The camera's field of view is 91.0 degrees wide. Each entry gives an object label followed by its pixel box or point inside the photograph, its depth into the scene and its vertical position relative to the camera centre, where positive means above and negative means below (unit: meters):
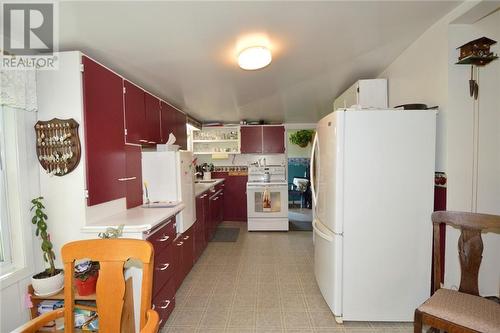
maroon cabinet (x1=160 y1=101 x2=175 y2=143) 2.96 +0.49
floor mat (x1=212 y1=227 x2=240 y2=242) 4.07 -1.35
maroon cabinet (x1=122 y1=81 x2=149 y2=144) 2.16 +0.41
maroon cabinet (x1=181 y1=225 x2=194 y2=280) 2.60 -1.04
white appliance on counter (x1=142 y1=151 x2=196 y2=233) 2.54 -0.20
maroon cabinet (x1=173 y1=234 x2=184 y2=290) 2.27 -0.99
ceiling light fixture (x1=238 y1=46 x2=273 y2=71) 1.95 +0.81
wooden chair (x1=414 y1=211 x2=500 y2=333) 1.28 -0.84
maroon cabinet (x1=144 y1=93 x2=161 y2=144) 2.54 +0.44
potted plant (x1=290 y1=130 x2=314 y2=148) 6.46 +0.52
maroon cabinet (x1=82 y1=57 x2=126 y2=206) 1.70 +0.20
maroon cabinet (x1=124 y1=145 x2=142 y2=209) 2.26 -0.17
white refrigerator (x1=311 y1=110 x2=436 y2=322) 1.84 -0.42
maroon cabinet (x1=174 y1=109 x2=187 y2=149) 3.46 +0.43
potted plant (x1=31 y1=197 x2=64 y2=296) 1.52 -0.73
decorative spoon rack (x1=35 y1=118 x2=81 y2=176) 1.63 +0.10
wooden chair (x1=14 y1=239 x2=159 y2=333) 1.07 -0.54
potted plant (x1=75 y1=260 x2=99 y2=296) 1.47 -0.72
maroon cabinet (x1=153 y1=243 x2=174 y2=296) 1.81 -0.86
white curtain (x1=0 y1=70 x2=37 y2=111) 1.46 +0.44
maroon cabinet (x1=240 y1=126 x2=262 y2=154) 5.00 +0.36
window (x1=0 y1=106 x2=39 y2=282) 1.57 -0.21
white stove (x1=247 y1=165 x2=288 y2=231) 4.43 -0.89
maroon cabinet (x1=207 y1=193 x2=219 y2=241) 3.87 -0.95
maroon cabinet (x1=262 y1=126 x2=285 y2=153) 4.98 +0.37
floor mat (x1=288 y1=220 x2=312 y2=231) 4.57 -1.34
